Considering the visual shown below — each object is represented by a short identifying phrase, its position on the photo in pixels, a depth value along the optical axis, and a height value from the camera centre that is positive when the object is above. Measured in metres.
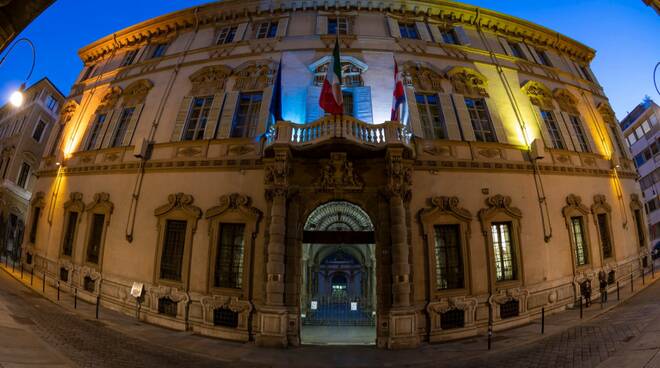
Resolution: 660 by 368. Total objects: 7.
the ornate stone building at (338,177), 10.17 +2.58
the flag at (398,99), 10.63 +5.45
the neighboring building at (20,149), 22.14 +7.18
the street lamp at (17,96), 7.22 +3.63
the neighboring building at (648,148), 27.94 +9.89
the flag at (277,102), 10.82 +5.36
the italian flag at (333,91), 10.10 +5.47
